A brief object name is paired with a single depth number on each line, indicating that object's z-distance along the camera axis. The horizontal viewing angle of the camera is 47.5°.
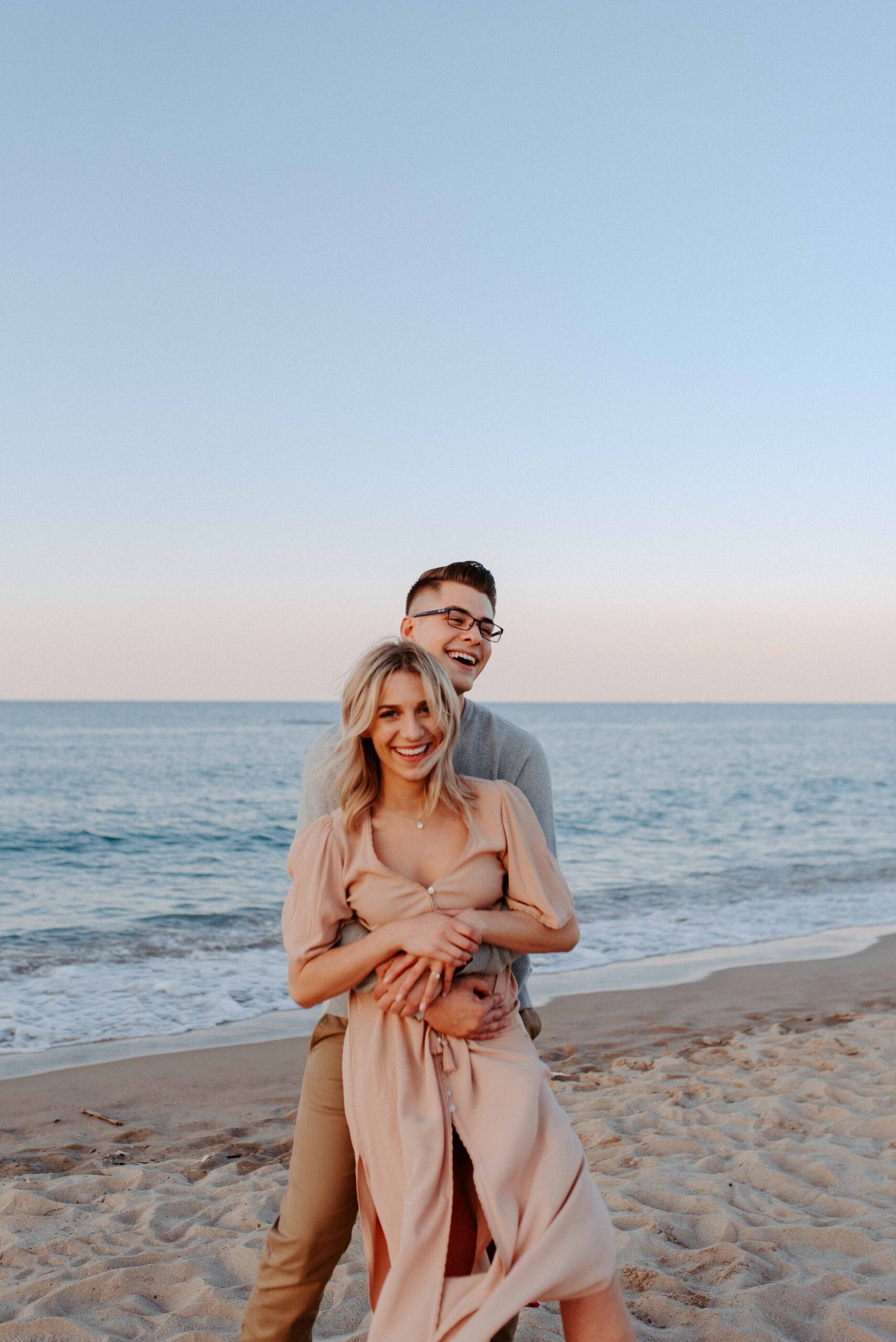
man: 2.44
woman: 2.18
